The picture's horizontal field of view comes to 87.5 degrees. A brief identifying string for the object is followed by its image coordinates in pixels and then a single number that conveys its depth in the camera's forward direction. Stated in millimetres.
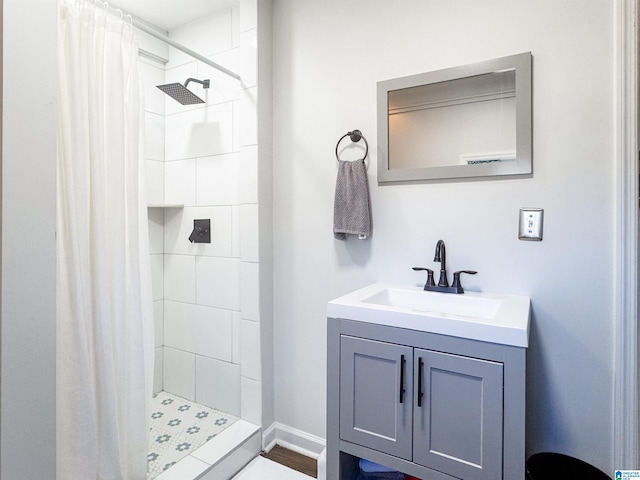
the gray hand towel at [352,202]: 1590
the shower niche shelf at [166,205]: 2042
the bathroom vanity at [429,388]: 990
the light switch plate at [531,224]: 1310
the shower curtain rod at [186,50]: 1415
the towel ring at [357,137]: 1628
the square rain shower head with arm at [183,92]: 1797
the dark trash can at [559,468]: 1180
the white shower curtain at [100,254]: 1123
